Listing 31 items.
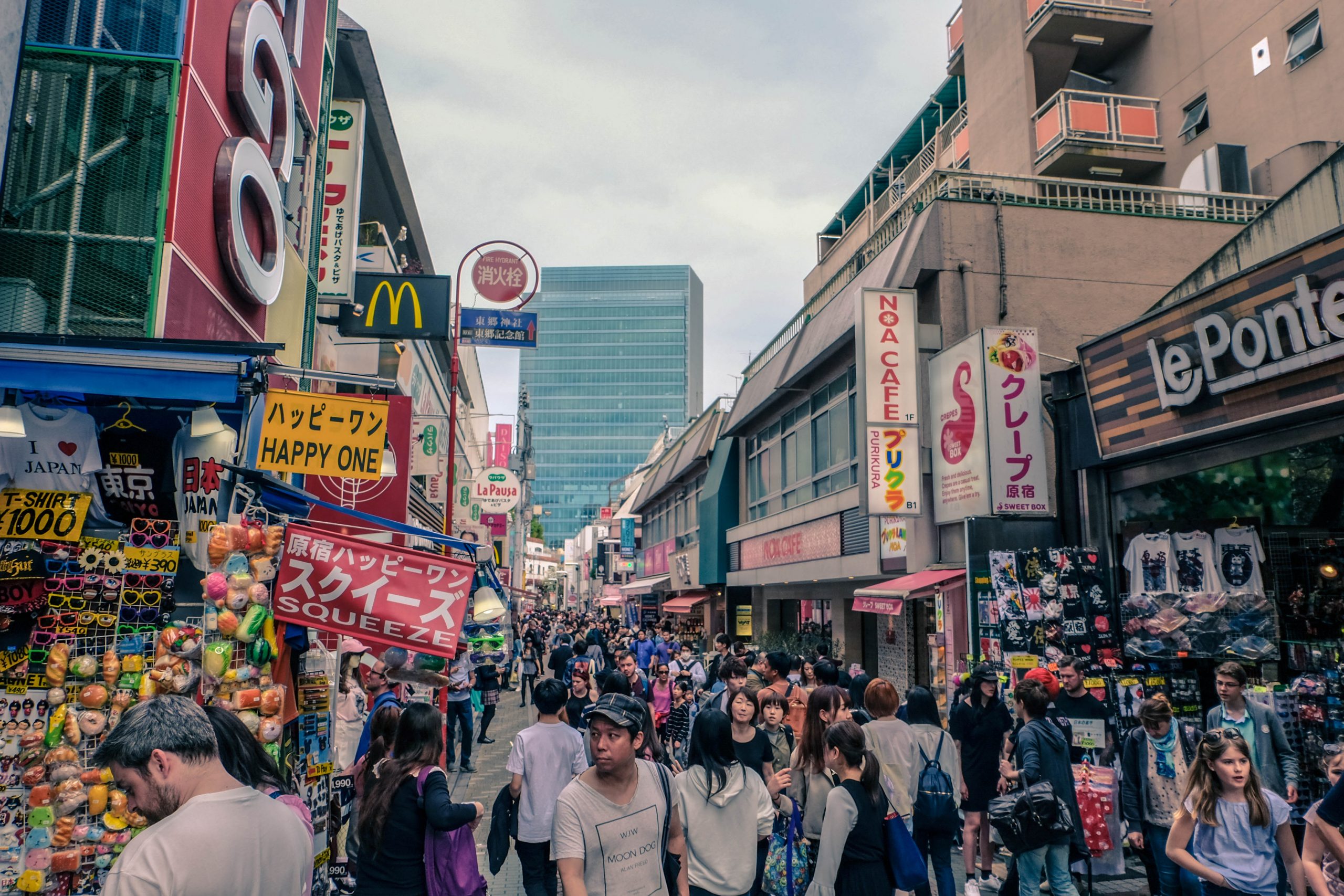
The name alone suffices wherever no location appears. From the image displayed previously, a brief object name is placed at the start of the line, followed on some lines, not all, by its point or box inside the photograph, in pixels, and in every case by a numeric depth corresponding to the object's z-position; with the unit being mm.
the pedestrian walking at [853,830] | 4535
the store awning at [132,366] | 5266
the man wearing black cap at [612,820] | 3674
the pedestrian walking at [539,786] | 5879
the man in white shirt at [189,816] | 2490
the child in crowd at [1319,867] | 3984
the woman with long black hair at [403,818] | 4355
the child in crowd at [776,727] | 6805
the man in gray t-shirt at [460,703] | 11711
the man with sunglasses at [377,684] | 8328
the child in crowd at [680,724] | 9953
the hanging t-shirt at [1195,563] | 10789
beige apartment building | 14539
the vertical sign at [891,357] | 14164
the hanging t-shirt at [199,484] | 5688
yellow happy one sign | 7148
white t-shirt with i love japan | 5699
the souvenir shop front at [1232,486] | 8344
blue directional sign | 15586
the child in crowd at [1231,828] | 4582
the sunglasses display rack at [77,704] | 5020
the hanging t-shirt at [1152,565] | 10883
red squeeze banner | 5855
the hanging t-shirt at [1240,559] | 10656
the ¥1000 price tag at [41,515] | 5395
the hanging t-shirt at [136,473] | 6078
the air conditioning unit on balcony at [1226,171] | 16031
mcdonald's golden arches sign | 12445
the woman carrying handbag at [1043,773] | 6254
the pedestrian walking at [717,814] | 4488
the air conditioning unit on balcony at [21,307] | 6816
